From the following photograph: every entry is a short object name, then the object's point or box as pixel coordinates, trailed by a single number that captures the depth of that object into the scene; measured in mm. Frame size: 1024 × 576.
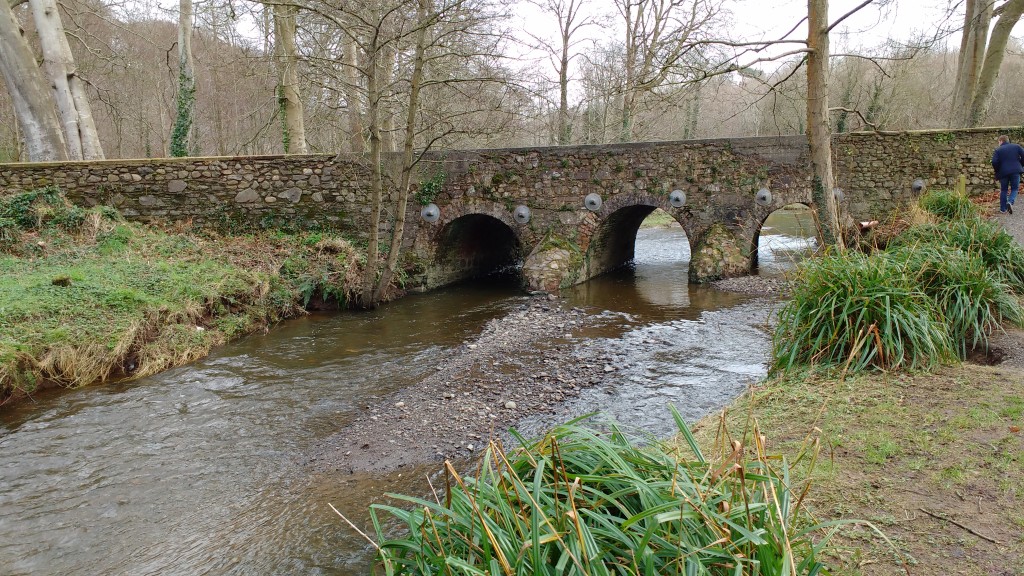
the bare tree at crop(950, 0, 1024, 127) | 14170
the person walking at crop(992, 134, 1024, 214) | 10023
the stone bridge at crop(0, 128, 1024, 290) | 11672
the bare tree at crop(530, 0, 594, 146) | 22359
